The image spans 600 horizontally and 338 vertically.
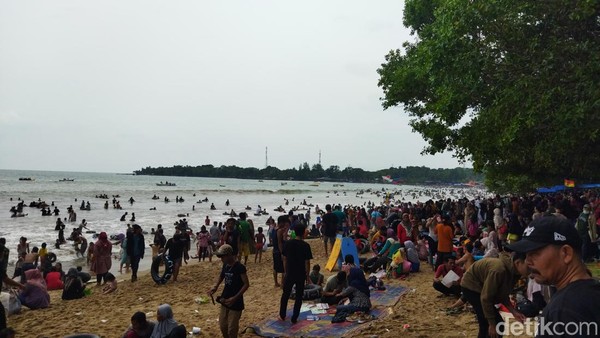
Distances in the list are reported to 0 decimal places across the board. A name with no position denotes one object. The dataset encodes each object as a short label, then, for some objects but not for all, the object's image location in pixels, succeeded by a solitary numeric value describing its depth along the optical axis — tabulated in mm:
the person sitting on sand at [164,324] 5797
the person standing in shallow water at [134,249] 13034
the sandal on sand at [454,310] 7738
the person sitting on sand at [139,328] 5906
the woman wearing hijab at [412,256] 11883
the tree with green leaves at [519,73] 9586
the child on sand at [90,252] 16552
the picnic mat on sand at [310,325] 6953
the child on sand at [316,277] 10089
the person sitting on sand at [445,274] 8734
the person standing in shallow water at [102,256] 12633
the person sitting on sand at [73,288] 11078
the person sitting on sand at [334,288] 8586
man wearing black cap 1967
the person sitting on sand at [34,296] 9945
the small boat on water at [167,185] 114200
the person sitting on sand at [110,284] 11663
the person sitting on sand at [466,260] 7836
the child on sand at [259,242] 16795
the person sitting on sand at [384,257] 11930
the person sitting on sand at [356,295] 7763
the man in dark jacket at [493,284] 4961
